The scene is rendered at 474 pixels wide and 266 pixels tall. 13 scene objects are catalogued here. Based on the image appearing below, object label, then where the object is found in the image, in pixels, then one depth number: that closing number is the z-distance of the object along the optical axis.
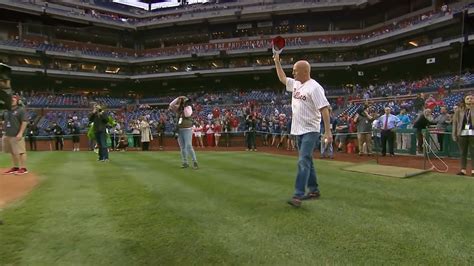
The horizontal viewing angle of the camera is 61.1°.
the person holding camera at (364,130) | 15.43
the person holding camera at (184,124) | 10.48
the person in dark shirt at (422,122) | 12.23
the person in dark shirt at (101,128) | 13.66
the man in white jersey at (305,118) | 5.53
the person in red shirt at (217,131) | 25.44
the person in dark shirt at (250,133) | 19.97
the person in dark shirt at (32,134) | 24.83
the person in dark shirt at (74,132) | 23.36
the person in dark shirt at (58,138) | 24.55
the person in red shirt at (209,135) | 25.72
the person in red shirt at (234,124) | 26.08
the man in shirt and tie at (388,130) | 14.84
